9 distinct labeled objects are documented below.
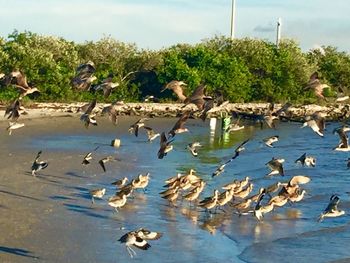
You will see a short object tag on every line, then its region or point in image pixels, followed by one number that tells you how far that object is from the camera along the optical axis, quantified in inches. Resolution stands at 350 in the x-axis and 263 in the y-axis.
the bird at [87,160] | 1116.4
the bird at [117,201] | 820.0
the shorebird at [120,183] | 956.4
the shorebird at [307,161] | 1039.6
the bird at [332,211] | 854.5
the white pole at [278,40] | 3211.1
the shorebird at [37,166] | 1041.5
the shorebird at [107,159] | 1063.9
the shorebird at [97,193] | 873.6
